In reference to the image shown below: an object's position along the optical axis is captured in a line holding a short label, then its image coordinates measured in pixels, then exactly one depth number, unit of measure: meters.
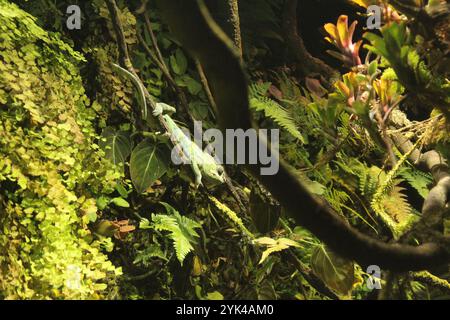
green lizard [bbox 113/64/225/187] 2.65
